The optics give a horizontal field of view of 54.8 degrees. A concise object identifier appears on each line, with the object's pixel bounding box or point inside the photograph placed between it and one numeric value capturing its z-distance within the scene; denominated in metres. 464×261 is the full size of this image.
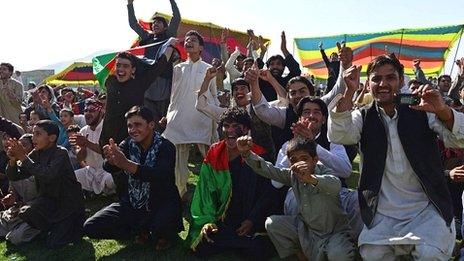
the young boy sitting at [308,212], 3.35
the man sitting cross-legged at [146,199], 4.13
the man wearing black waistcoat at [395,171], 2.97
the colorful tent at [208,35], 15.14
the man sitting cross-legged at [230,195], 3.95
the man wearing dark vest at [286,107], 4.39
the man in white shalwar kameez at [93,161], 5.60
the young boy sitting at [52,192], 4.29
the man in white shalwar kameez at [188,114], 5.50
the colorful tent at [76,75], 27.81
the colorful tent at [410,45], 13.75
